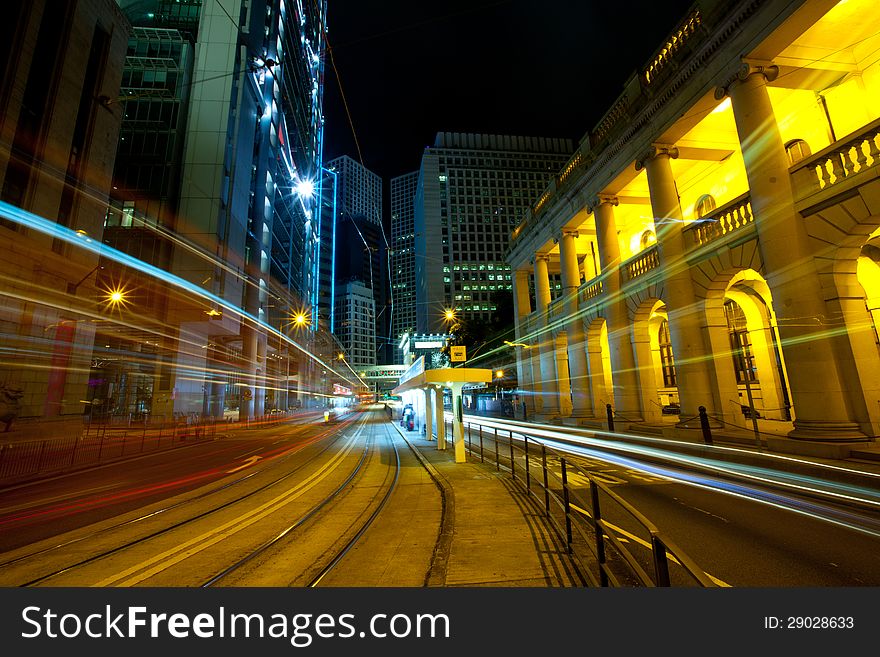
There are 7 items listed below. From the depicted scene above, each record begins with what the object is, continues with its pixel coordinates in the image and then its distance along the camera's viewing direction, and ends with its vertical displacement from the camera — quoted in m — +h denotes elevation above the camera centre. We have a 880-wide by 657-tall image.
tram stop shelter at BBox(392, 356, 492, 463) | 12.52 +0.58
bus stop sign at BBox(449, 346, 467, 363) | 16.33 +1.88
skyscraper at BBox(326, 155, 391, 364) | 163.25 +76.13
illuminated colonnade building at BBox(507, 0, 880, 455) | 9.98 +5.57
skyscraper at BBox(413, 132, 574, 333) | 99.00 +48.46
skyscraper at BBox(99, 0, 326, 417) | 35.25 +24.15
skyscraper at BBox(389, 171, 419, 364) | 145.25 +50.89
